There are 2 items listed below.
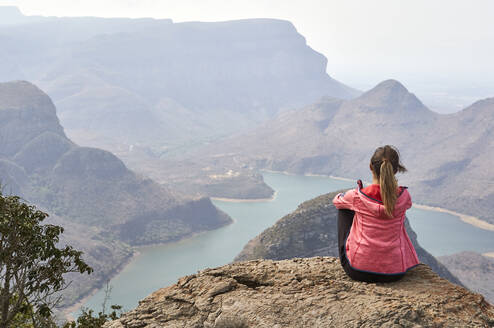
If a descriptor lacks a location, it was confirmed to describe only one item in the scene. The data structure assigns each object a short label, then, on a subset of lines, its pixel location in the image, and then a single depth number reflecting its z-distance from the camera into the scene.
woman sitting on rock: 7.11
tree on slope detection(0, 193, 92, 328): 11.92
